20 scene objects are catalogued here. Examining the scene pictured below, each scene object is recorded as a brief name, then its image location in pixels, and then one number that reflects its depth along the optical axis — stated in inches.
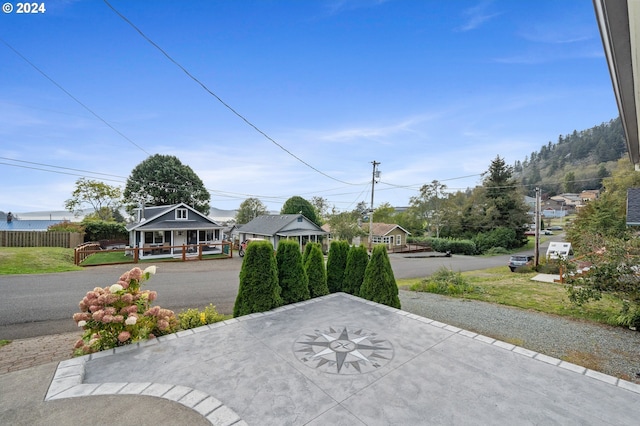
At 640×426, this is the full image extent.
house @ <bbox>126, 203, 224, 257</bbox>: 721.0
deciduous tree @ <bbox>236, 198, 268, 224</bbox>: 1521.9
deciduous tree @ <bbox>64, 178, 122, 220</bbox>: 1056.2
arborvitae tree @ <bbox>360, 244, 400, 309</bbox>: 239.1
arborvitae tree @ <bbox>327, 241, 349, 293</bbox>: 278.4
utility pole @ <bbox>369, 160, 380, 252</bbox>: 852.2
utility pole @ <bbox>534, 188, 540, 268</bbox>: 596.9
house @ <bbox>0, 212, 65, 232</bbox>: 940.9
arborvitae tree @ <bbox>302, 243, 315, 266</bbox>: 268.4
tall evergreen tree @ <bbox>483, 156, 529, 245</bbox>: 1190.9
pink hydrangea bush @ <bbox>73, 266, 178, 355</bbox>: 142.7
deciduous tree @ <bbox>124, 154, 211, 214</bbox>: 1135.6
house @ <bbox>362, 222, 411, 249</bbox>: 1213.7
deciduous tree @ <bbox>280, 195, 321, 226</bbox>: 1192.8
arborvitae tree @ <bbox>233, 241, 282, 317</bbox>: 206.7
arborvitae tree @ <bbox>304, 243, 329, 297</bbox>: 254.8
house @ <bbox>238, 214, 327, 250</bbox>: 891.4
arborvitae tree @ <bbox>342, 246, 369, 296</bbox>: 267.4
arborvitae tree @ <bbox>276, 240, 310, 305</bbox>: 232.5
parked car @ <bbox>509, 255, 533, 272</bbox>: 619.2
